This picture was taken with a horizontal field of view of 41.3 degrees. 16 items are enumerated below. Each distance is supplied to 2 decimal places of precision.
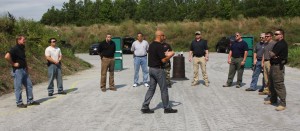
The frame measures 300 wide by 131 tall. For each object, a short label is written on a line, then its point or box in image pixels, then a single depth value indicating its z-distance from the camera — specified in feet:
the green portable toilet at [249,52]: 70.64
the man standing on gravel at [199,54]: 45.50
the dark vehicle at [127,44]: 125.49
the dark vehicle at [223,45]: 118.95
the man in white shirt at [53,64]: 39.99
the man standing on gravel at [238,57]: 44.14
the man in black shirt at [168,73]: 44.01
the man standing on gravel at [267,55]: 36.55
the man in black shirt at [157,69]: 29.37
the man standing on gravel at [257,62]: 40.63
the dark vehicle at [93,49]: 124.98
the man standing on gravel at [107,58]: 43.09
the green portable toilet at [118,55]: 69.56
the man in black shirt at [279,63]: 30.83
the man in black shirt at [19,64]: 33.53
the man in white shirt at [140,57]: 46.16
